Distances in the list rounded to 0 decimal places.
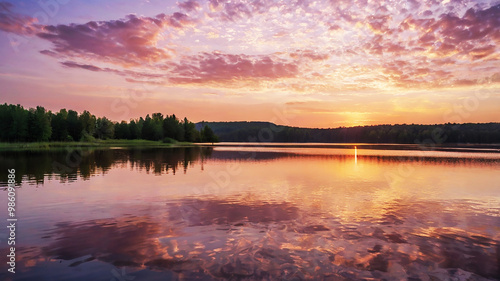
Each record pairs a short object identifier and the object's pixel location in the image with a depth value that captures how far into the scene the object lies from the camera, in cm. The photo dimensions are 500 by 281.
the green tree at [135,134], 19932
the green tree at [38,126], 12875
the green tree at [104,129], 17918
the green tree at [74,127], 15512
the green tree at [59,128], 15125
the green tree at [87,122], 15726
